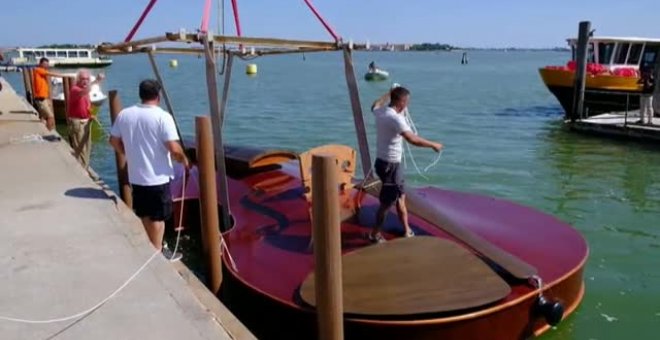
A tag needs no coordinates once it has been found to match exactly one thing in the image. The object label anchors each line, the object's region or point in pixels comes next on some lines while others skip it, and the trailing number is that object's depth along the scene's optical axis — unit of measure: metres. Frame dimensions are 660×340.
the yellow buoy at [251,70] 63.09
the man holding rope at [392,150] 5.79
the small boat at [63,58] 78.38
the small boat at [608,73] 21.45
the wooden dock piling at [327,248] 3.76
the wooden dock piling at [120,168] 8.55
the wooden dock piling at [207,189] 5.36
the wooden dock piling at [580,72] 20.52
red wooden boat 4.75
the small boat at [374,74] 53.03
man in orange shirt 15.56
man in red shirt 10.77
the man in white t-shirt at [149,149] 5.52
